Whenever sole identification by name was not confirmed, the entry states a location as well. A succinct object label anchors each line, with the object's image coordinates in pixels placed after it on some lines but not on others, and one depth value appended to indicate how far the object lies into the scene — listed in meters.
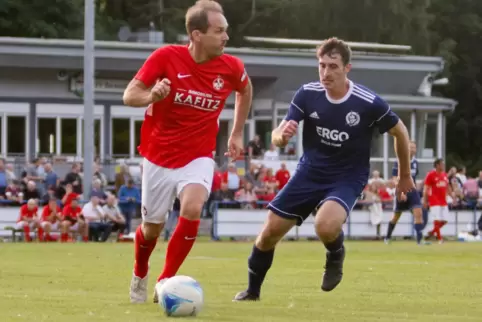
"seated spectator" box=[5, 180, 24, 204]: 29.28
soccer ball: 9.05
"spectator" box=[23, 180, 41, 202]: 29.75
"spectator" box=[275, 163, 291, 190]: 31.48
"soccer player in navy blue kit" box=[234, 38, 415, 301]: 10.32
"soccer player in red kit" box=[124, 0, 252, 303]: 9.74
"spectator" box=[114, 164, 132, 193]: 30.75
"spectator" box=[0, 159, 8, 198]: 29.81
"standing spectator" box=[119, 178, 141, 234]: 29.08
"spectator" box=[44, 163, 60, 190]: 29.95
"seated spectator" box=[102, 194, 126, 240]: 28.38
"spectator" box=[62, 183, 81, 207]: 27.98
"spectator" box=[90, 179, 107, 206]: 28.98
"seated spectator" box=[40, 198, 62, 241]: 27.75
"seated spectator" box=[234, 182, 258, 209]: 30.39
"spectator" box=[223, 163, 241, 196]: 31.16
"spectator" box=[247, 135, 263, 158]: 34.50
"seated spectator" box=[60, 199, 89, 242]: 27.81
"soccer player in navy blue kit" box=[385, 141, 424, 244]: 26.06
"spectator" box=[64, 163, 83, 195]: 30.30
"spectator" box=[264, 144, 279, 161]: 34.56
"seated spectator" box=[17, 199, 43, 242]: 28.02
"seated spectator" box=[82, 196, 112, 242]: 28.16
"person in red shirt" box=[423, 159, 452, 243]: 28.75
